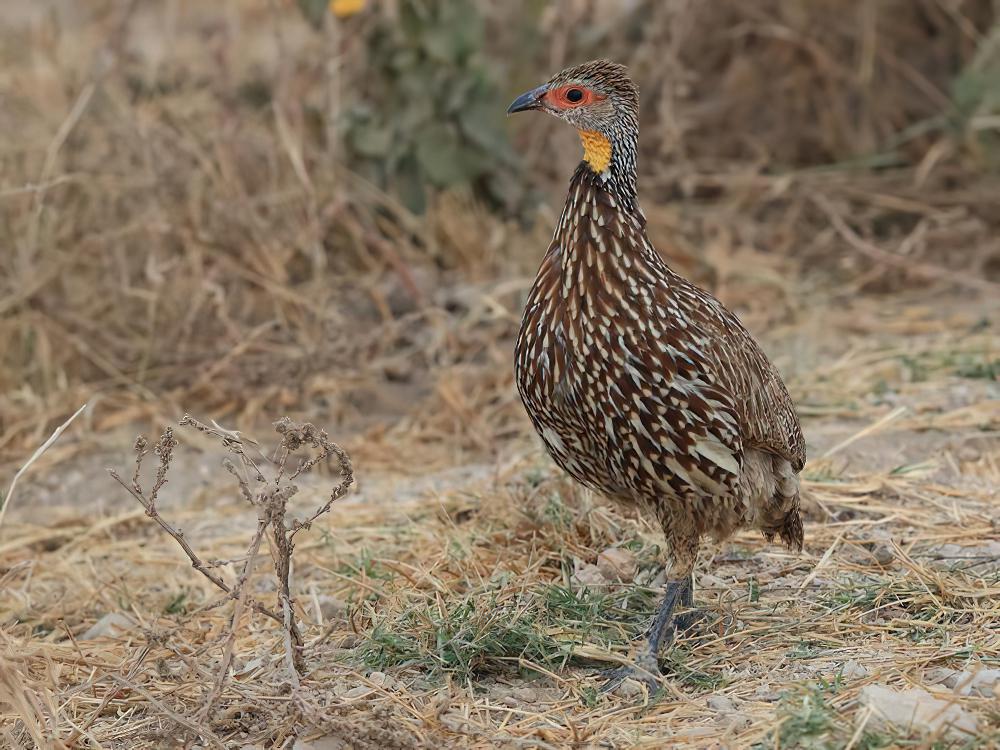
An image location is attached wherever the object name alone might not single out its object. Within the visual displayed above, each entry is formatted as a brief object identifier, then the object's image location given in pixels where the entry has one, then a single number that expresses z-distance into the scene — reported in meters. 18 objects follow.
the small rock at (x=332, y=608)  8.29
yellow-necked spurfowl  6.95
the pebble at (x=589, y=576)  8.28
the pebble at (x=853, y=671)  6.69
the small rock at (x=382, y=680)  6.97
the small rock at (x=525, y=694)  7.02
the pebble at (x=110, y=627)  8.27
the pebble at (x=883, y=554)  8.38
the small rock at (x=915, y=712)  5.97
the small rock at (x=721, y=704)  6.65
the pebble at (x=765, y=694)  6.66
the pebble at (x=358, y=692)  6.80
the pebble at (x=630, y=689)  7.01
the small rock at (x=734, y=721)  6.38
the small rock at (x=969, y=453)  9.97
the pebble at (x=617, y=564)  8.40
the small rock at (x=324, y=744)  6.37
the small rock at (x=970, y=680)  6.33
